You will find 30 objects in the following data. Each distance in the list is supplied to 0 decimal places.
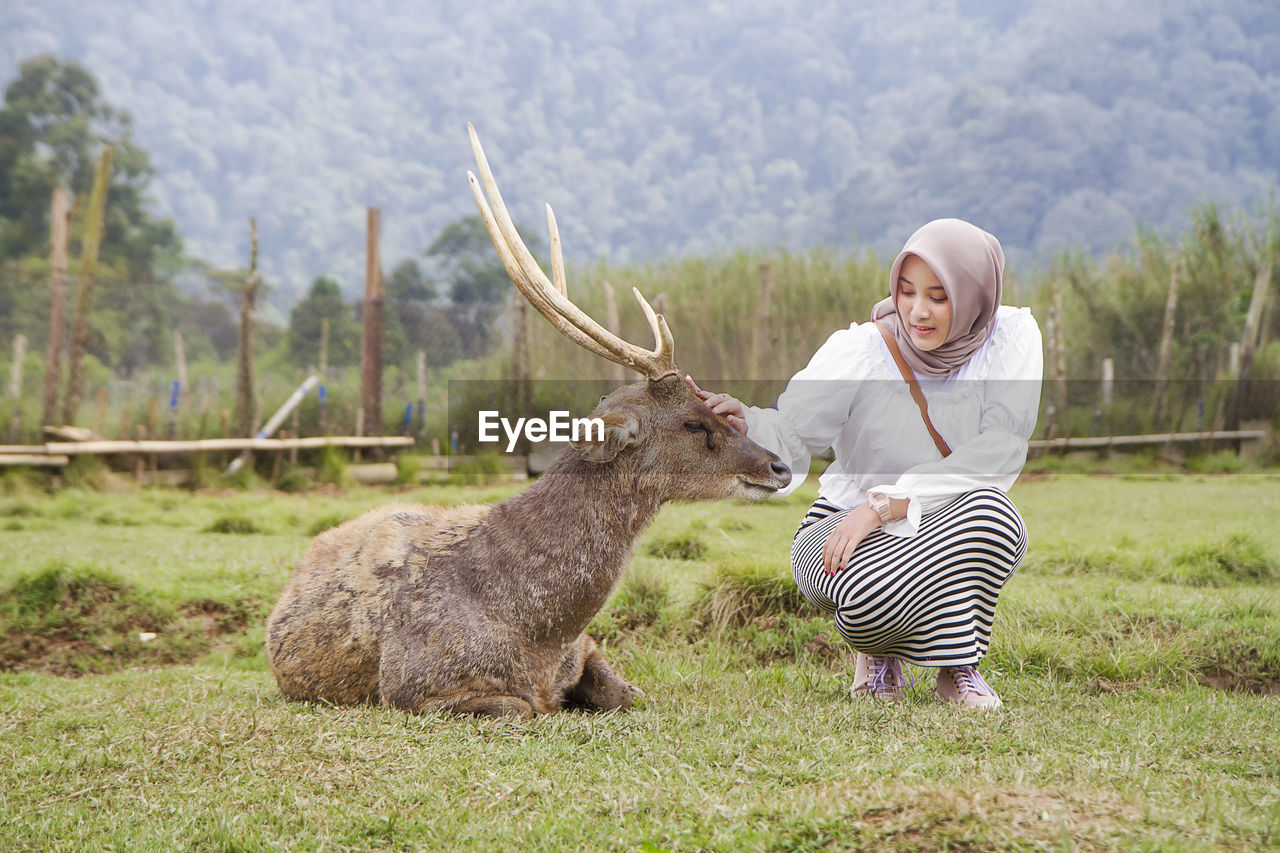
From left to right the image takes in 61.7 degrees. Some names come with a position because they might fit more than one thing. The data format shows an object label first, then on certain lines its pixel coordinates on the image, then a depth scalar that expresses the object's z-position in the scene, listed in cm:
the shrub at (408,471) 1300
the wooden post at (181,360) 1625
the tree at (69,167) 3878
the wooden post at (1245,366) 1617
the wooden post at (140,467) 1214
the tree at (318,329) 1758
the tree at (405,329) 1587
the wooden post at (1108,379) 1702
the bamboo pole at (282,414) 1304
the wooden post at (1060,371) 1630
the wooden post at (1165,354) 1680
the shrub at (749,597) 580
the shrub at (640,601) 598
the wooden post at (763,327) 1381
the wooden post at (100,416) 1408
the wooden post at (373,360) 1477
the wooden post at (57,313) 1315
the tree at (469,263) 5234
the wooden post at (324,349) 1656
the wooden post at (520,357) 1420
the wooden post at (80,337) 1317
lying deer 402
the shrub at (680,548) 781
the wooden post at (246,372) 1427
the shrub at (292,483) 1276
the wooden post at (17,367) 1554
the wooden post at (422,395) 1523
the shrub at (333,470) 1288
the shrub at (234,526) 940
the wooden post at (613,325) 1328
